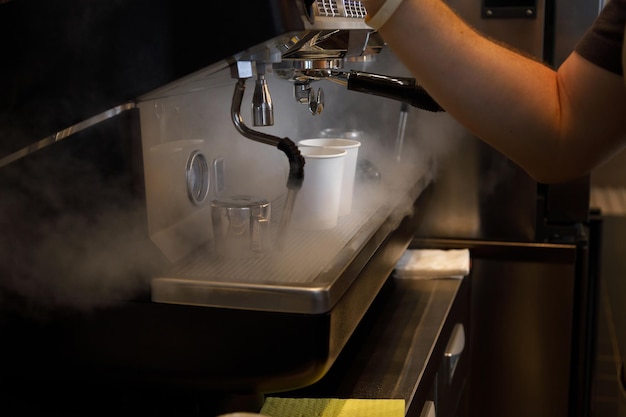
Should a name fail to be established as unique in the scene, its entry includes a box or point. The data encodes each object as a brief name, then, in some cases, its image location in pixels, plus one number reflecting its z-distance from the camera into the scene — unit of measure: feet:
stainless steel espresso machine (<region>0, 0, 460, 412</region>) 5.75
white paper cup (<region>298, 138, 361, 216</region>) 7.29
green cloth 6.26
